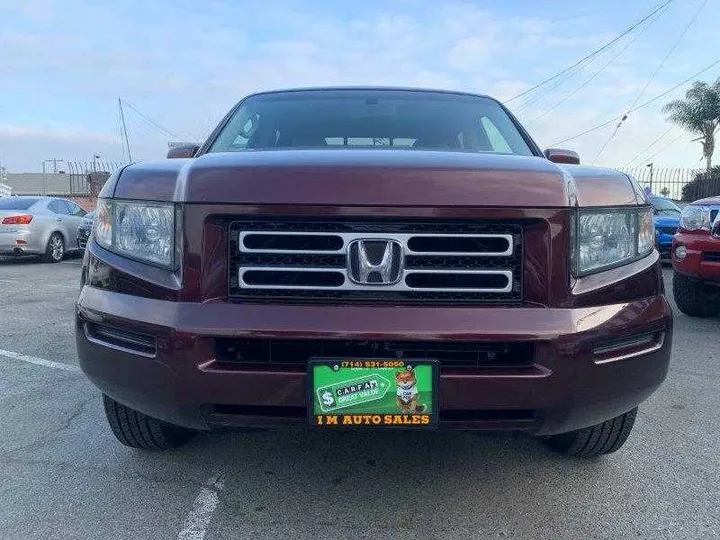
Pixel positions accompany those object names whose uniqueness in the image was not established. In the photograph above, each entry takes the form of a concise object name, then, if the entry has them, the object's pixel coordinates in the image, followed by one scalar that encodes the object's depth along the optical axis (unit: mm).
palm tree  25062
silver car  12469
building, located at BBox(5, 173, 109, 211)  27516
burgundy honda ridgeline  2090
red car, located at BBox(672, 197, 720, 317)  5715
